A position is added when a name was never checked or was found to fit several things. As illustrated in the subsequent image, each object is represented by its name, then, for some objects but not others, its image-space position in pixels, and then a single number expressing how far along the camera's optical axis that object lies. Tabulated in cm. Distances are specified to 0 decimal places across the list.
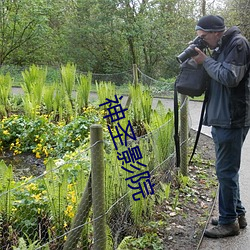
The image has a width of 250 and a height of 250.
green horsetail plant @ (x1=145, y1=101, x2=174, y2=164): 411
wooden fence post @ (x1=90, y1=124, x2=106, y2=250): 237
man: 284
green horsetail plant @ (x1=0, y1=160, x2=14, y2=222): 287
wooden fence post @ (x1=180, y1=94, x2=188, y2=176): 446
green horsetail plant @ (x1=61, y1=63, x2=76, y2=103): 745
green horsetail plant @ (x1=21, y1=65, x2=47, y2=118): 651
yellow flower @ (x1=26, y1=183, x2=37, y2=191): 318
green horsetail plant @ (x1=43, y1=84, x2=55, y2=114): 692
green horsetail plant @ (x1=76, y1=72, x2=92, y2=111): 719
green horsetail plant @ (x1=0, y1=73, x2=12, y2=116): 687
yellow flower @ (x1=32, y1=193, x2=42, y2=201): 303
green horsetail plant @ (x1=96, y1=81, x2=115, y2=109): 689
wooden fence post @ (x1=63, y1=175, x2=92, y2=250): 246
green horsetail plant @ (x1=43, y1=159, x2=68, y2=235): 282
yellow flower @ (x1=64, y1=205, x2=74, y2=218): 284
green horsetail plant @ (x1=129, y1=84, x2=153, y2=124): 623
